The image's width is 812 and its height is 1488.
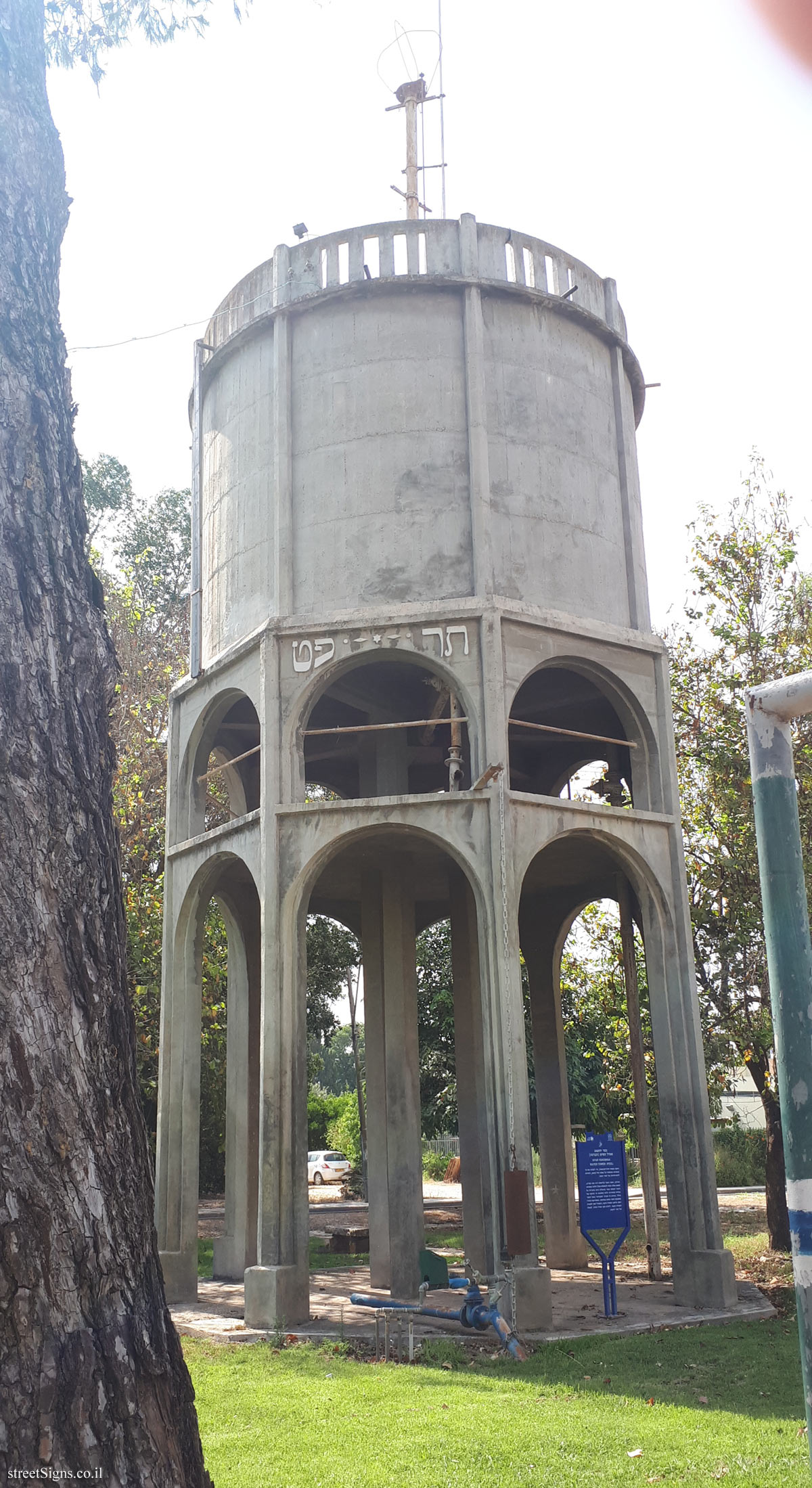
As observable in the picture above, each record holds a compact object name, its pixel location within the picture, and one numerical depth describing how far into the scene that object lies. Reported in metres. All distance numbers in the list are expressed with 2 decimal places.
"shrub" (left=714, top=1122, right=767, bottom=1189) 39.50
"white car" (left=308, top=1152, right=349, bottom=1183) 47.22
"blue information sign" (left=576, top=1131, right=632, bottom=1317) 14.84
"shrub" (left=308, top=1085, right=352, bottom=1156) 50.38
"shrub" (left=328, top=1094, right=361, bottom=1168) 48.19
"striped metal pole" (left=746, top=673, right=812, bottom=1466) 4.17
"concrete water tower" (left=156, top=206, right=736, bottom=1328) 15.10
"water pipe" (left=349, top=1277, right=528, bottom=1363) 12.56
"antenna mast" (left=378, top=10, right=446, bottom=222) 19.61
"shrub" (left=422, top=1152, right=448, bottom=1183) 50.56
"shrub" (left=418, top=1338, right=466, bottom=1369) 12.14
